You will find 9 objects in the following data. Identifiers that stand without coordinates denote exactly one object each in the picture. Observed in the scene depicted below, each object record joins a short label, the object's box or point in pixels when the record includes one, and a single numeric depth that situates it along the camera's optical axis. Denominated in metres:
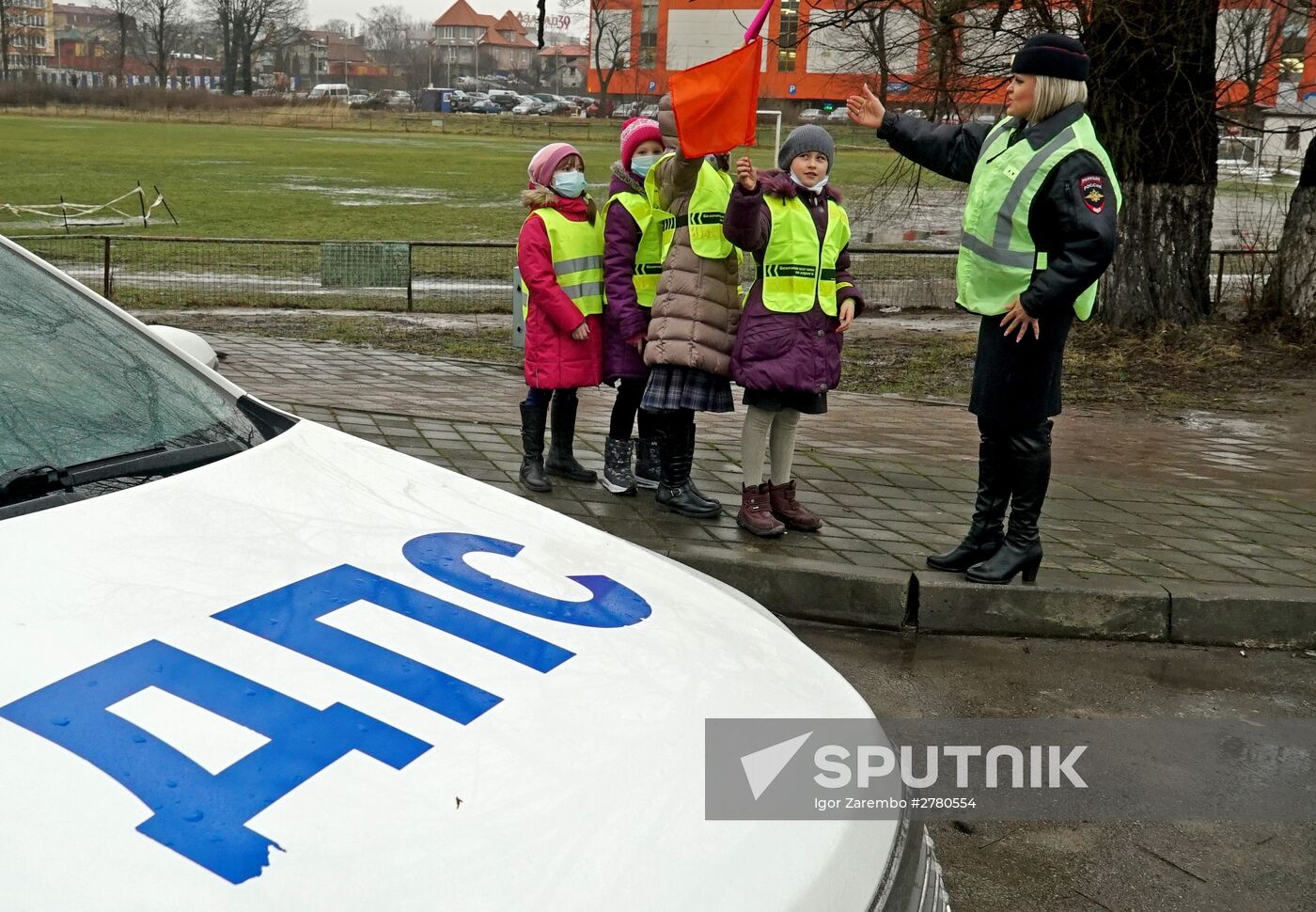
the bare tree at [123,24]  96.19
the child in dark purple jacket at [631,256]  6.25
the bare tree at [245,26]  93.25
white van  94.93
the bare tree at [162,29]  97.25
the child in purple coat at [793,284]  5.64
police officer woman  4.95
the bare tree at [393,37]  134.00
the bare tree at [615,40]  70.62
